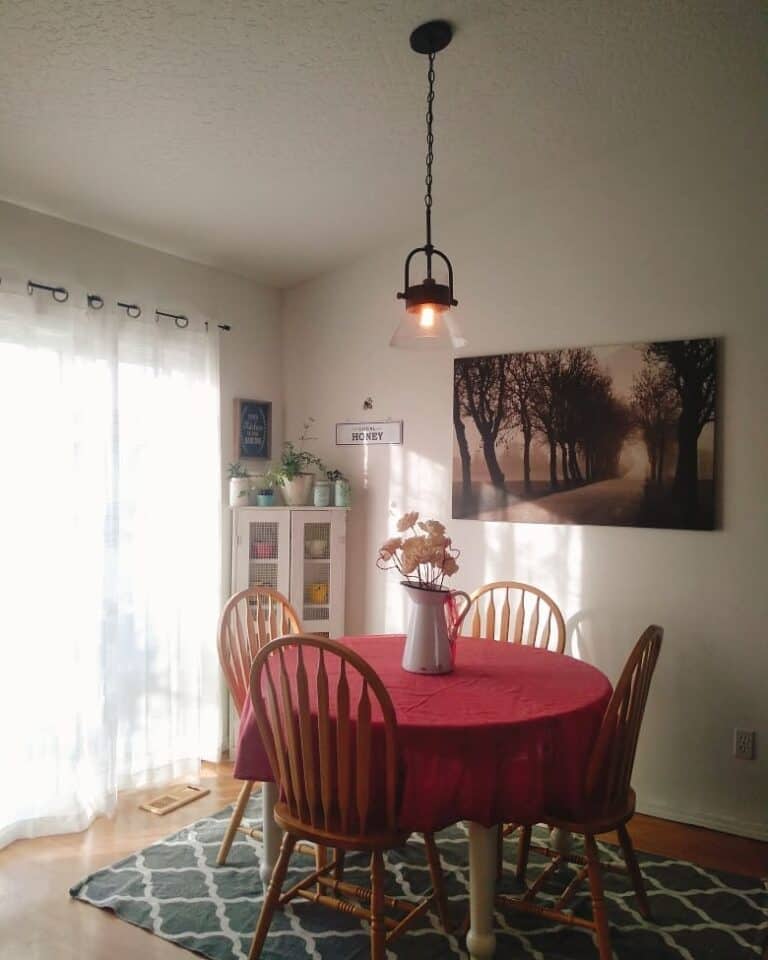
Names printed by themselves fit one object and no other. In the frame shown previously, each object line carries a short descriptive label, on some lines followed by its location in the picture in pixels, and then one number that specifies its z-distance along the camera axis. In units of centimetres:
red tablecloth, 199
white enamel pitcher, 244
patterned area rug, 229
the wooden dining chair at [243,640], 280
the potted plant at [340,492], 397
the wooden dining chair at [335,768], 198
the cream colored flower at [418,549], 242
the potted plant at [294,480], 395
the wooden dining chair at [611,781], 211
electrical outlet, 309
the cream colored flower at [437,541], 243
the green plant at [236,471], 392
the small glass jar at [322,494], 397
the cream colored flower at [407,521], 248
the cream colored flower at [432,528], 244
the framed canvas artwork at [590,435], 319
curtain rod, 304
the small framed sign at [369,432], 398
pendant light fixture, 235
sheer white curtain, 296
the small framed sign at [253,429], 404
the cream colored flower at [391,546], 248
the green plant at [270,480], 394
